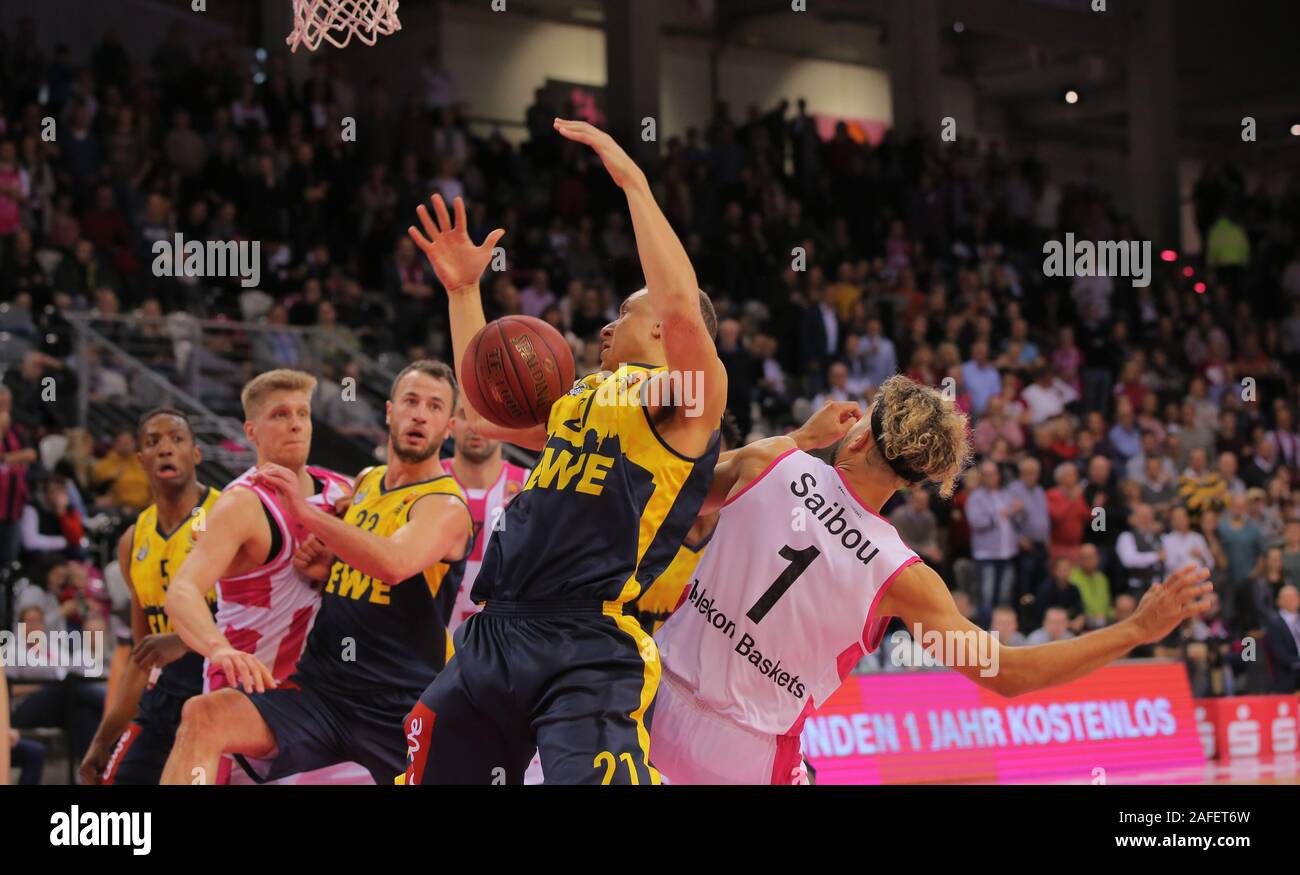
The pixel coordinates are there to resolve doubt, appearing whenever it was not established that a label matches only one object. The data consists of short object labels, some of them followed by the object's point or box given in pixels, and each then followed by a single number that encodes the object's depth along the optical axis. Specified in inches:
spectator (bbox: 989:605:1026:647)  488.6
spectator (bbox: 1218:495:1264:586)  574.9
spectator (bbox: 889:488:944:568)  535.2
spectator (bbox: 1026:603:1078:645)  493.4
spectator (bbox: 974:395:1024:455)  598.9
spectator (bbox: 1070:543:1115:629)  538.0
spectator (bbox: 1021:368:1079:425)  647.1
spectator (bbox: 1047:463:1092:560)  556.4
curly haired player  168.2
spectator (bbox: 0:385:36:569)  417.7
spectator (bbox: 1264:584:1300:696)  537.0
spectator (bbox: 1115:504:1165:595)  553.0
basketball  179.9
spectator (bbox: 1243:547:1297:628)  556.1
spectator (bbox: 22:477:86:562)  426.9
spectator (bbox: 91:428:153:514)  445.4
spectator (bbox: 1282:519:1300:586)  556.1
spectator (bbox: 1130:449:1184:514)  589.3
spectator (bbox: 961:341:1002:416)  627.5
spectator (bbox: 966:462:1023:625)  536.1
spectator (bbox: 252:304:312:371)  504.4
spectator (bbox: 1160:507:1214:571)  561.1
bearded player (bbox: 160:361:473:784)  207.3
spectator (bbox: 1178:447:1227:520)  591.3
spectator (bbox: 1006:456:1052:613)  546.6
